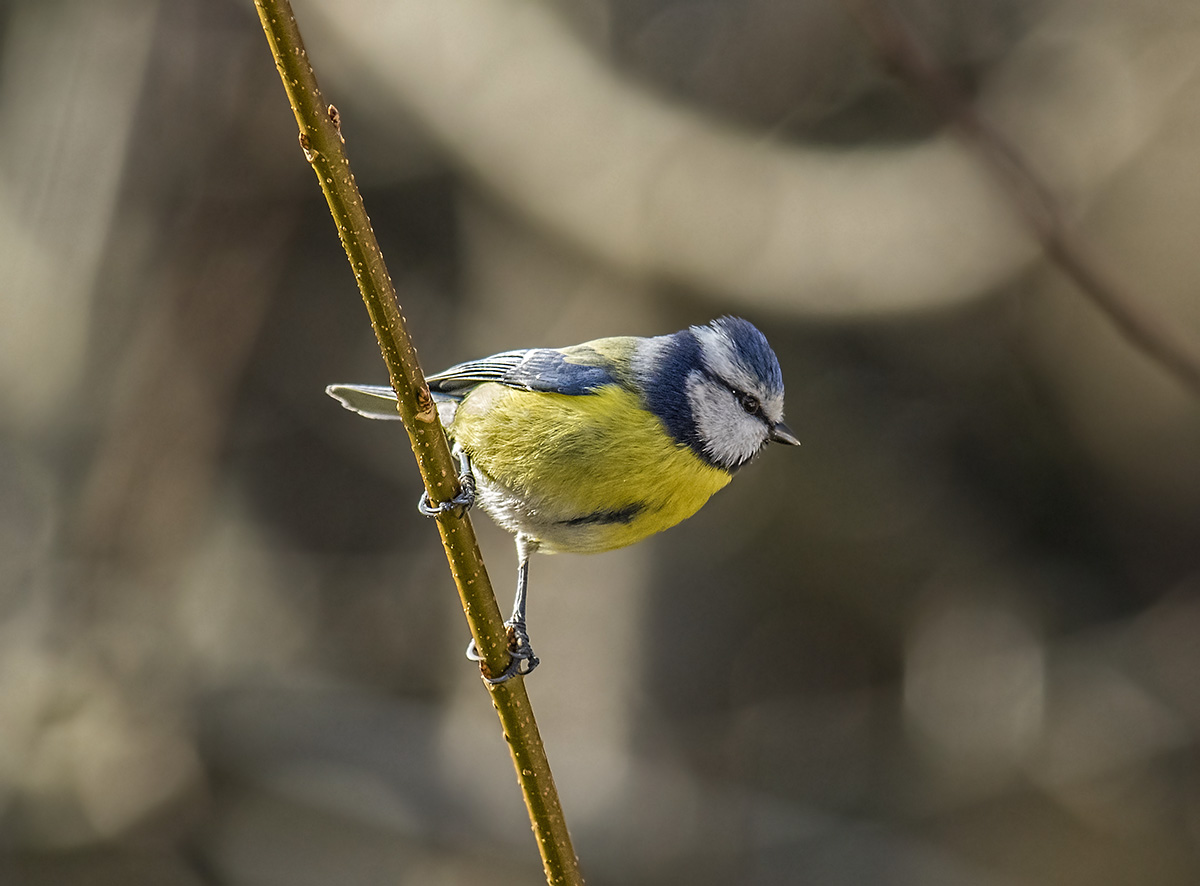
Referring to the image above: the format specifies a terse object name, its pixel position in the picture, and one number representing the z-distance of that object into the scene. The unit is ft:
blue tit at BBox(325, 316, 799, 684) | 14.08
